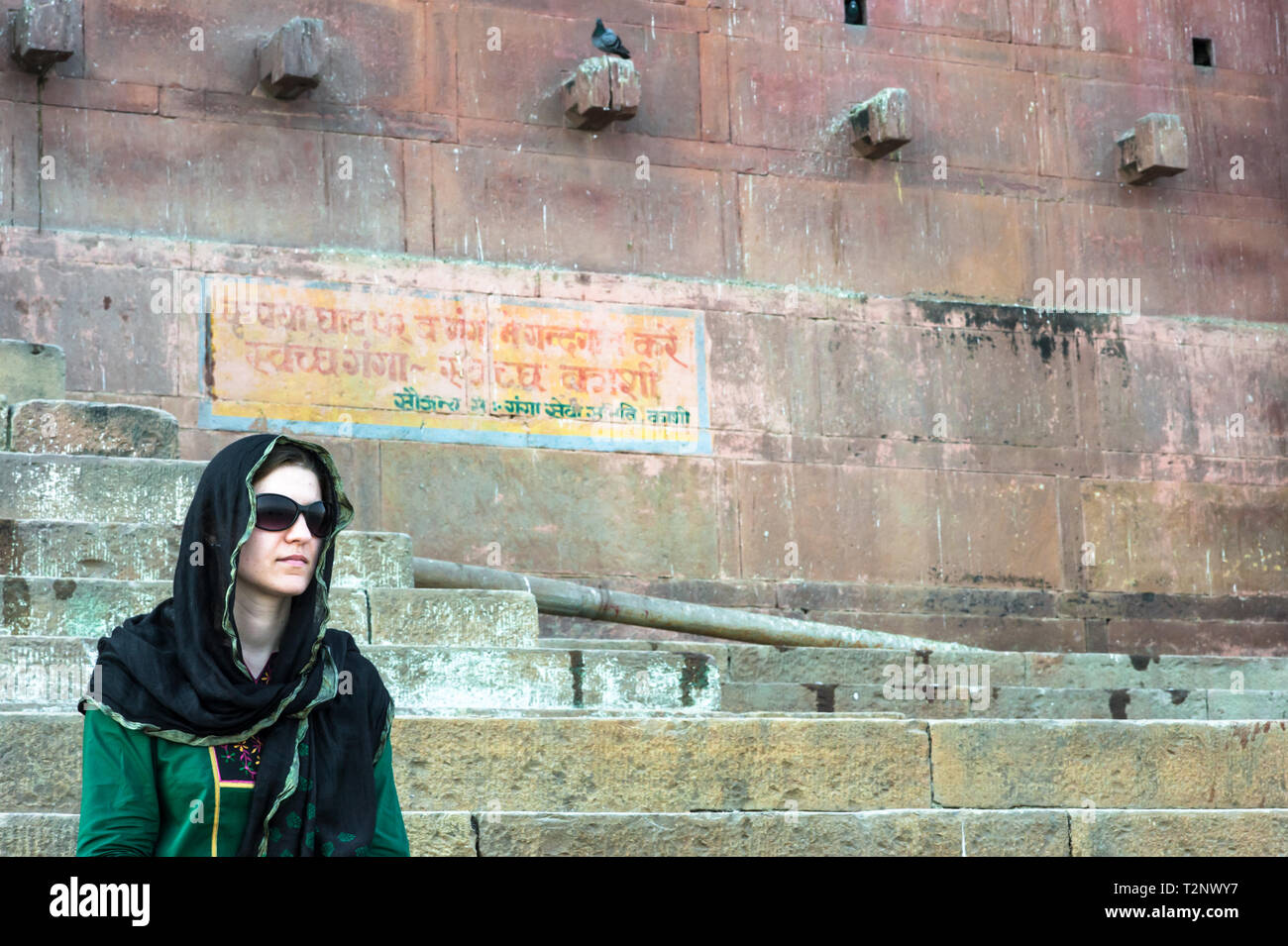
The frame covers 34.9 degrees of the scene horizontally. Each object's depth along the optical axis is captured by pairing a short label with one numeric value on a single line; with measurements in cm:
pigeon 1169
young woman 358
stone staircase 571
